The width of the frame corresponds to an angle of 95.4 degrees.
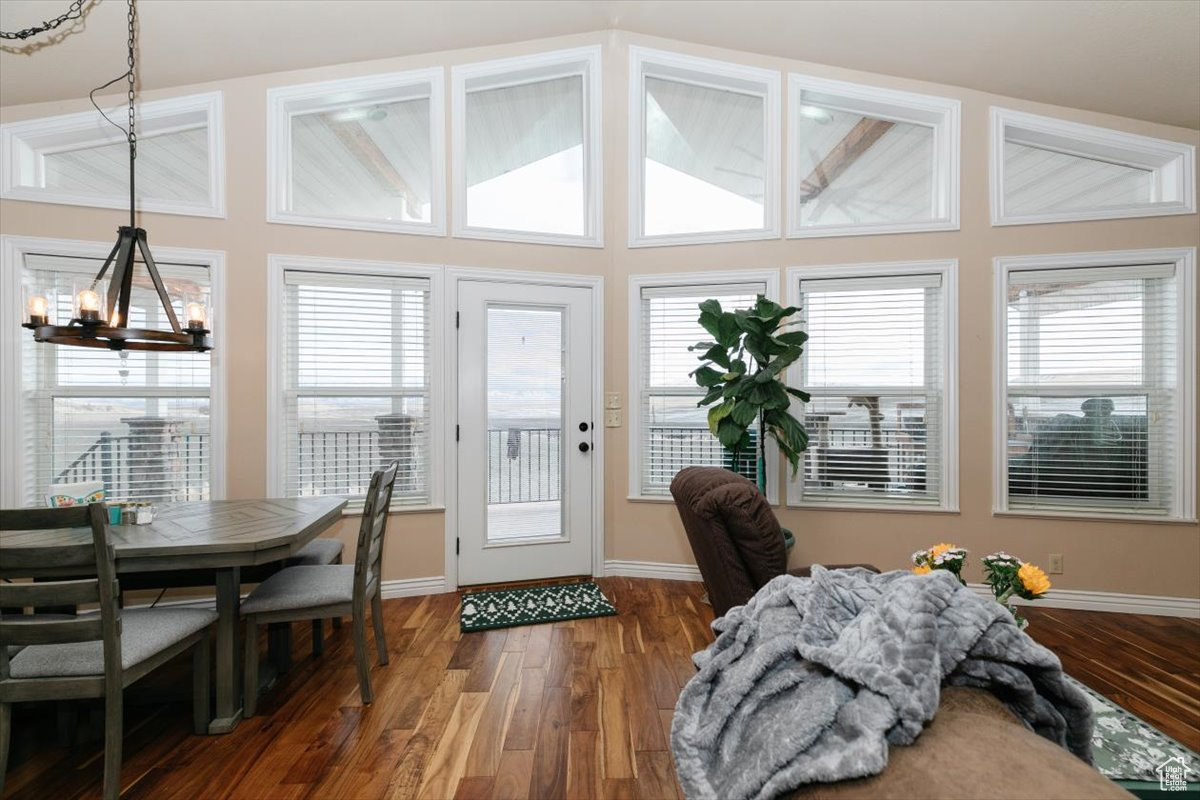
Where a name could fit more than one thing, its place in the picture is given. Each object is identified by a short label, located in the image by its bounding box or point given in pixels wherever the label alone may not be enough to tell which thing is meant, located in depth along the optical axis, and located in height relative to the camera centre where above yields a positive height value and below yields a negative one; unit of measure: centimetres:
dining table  202 -58
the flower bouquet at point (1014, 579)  169 -57
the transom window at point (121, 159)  311 +142
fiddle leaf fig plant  325 +12
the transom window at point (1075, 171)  337 +143
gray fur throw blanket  88 -52
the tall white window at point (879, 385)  358 +8
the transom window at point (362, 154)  346 +162
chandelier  200 +31
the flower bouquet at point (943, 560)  181 -55
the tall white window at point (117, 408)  311 -6
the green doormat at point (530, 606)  316 -128
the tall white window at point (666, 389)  391 +6
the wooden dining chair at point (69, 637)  159 -71
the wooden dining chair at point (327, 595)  221 -83
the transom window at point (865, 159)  361 +162
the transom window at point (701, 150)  379 +177
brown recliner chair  235 -62
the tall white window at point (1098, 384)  331 +7
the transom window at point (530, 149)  374 +177
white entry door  370 -24
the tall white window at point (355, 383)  347 +10
